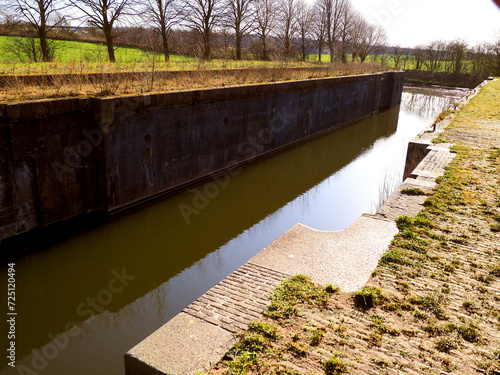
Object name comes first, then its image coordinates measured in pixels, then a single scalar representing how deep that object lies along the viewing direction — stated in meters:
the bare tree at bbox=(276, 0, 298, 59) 34.50
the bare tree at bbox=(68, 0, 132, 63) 19.25
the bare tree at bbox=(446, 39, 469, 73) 50.16
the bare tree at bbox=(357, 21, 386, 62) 40.41
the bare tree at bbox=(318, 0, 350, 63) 40.37
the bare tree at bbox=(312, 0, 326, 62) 40.56
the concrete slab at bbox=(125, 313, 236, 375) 3.18
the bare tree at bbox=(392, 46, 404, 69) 57.03
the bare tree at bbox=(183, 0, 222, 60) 24.83
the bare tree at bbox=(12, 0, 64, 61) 17.97
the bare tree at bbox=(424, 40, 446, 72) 54.94
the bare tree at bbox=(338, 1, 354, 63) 40.62
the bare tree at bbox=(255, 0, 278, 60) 31.18
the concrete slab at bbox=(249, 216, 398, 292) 4.50
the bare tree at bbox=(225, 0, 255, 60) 28.23
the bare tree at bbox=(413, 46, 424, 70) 56.09
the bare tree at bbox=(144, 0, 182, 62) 23.16
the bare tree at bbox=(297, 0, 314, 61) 38.31
